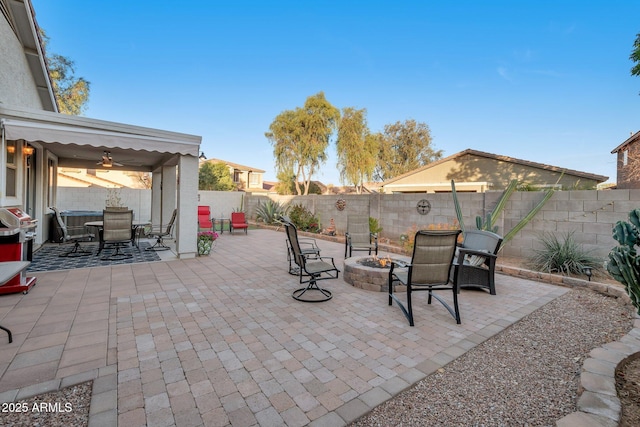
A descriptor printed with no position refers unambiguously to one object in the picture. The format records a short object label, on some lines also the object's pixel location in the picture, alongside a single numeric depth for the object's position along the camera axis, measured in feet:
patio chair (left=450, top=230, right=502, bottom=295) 16.14
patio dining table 23.88
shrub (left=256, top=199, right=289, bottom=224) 49.48
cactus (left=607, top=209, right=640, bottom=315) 7.63
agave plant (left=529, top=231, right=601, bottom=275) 19.17
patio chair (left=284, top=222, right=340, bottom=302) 15.00
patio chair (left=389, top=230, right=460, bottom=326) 12.21
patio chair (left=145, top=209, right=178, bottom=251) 27.73
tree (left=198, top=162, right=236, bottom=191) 94.32
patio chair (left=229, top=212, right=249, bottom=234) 40.88
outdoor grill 14.60
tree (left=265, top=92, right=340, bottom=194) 78.33
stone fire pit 16.55
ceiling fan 26.37
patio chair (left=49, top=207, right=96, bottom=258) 23.93
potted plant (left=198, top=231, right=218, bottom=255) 25.46
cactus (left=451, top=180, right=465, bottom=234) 25.75
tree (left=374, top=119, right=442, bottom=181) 113.60
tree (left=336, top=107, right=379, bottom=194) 82.58
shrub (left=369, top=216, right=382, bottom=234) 33.99
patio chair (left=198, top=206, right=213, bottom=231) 38.52
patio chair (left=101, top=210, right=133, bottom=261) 23.43
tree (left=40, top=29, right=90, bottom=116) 72.08
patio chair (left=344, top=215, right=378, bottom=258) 25.22
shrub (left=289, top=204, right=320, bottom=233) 42.65
